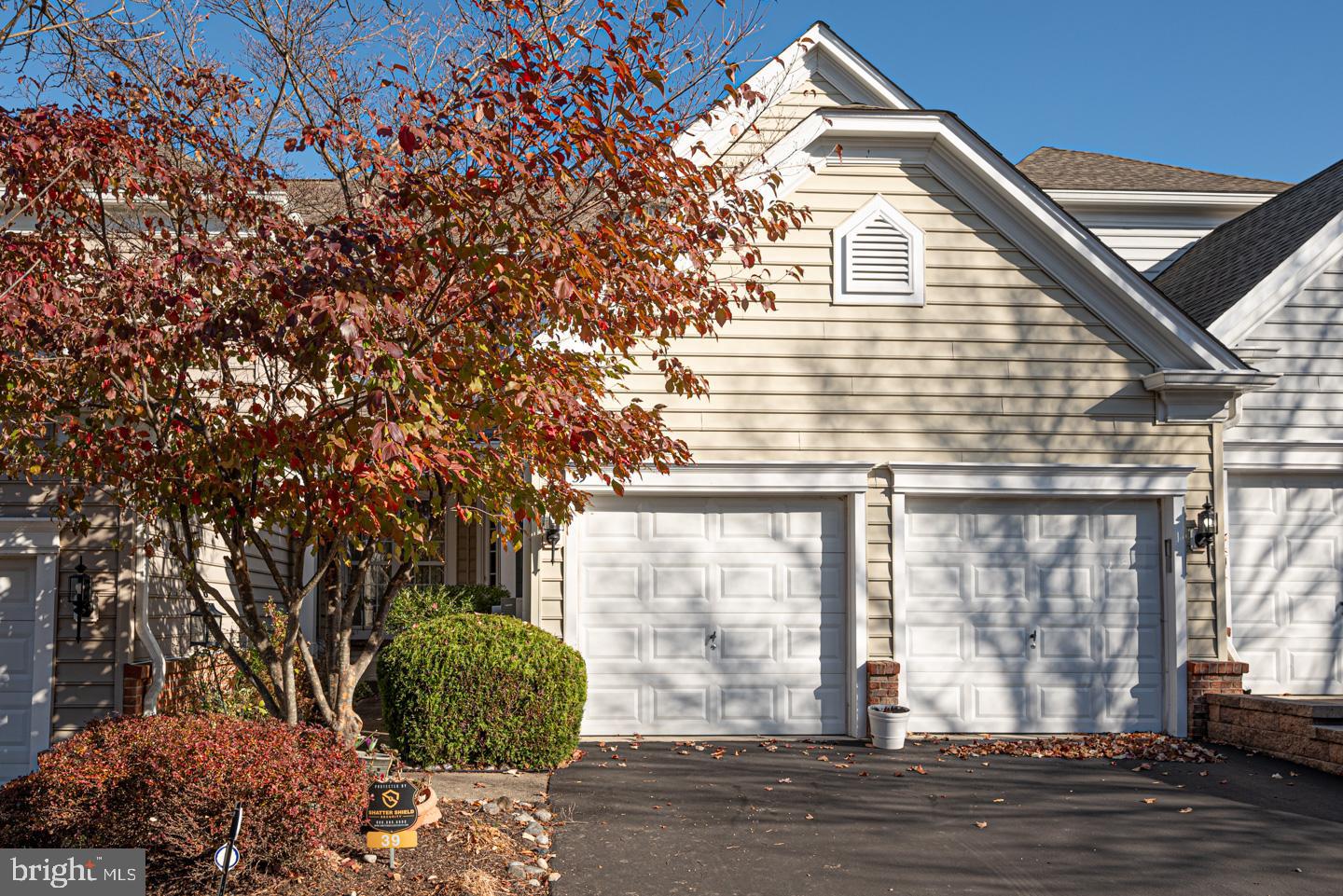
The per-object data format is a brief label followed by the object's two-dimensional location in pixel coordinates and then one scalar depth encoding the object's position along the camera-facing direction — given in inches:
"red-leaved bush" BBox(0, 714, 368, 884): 231.5
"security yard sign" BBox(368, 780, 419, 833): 251.1
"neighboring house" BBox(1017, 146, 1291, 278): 674.2
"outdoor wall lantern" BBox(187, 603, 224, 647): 431.3
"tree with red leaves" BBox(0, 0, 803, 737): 227.6
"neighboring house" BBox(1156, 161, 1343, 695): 487.2
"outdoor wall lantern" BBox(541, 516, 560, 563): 418.0
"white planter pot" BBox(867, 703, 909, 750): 408.2
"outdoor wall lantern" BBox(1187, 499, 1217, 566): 435.8
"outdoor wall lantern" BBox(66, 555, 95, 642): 378.3
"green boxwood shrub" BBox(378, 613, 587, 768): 360.2
